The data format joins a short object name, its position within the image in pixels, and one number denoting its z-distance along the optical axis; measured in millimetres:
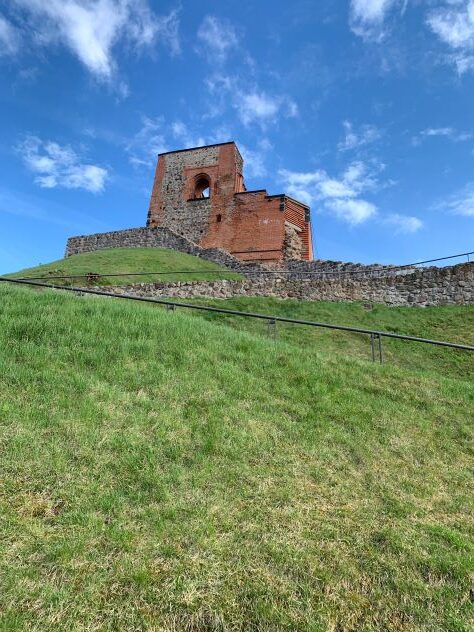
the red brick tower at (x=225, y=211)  26969
